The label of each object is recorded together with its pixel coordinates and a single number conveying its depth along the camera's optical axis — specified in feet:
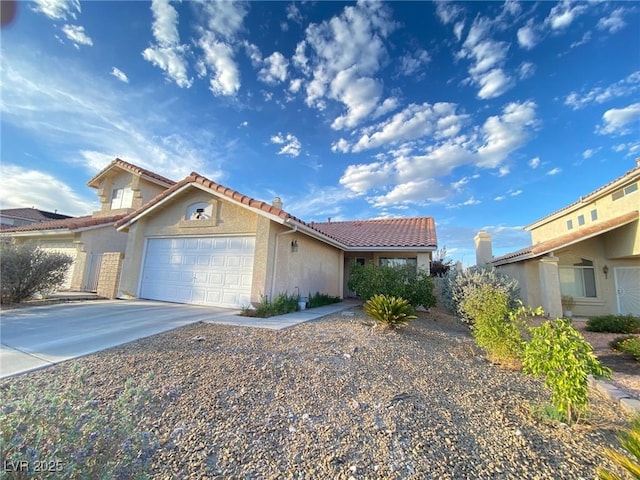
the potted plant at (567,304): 44.25
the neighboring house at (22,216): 84.02
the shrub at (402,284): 34.45
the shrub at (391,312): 24.17
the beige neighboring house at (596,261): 40.22
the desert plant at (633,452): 5.34
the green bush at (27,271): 30.66
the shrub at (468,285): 31.96
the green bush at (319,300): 38.14
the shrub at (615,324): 30.96
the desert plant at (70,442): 5.59
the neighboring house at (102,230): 45.98
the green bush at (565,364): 10.68
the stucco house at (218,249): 31.42
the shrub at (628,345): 21.38
